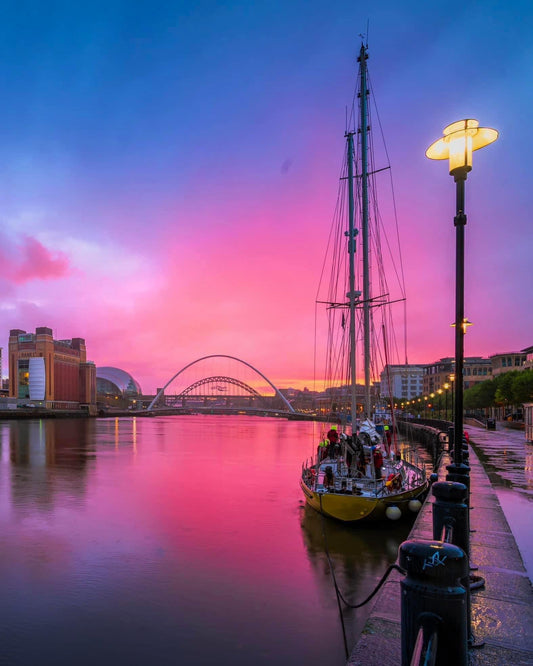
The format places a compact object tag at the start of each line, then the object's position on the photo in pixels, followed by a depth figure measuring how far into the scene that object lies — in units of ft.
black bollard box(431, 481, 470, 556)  18.60
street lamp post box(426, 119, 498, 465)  21.25
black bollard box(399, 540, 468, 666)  10.91
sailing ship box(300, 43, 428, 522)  61.93
